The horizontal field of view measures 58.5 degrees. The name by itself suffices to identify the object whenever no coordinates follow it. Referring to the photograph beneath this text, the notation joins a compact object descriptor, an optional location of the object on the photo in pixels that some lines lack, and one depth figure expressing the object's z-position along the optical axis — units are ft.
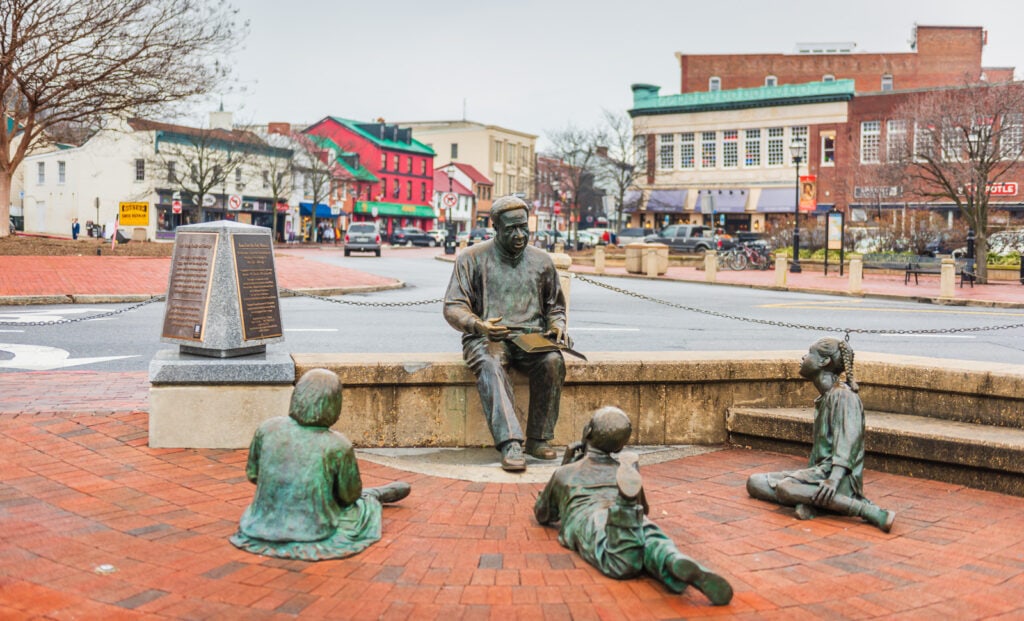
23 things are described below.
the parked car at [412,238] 222.48
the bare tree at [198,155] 175.73
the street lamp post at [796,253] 113.19
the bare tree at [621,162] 203.37
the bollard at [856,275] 81.10
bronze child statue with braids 15.46
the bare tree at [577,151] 207.72
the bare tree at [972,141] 96.58
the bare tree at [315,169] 213.46
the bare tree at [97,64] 81.97
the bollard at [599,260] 109.81
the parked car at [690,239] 146.51
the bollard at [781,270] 90.02
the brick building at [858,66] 229.86
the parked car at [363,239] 144.77
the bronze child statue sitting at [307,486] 13.53
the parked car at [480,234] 187.11
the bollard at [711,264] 97.85
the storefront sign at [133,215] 94.22
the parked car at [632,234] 186.29
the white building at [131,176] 185.57
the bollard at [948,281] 74.00
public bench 90.12
